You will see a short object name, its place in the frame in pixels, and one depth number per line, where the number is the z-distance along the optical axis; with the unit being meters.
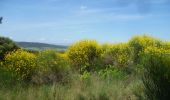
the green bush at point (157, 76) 6.00
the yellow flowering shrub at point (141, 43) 10.72
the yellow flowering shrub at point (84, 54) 10.43
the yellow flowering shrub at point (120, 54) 10.14
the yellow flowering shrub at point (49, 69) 8.48
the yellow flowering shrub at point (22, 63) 8.27
